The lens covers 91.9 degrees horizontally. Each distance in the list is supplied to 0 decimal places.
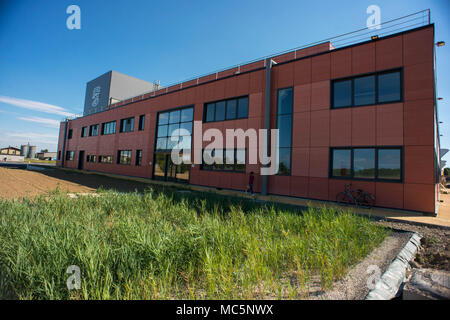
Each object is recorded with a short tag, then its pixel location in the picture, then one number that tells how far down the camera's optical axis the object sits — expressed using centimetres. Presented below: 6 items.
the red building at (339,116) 970
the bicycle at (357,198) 1052
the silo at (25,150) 8744
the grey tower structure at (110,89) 3856
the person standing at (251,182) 1385
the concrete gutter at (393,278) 276
